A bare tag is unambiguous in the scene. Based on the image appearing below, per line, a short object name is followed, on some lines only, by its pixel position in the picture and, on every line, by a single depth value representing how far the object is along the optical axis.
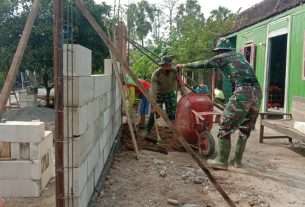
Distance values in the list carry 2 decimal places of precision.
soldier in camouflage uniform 3.87
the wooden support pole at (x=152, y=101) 2.06
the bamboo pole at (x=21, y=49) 2.02
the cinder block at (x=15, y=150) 2.83
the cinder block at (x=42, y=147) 2.85
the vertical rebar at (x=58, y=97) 2.03
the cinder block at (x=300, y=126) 4.40
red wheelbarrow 4.38
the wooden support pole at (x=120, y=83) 3.93
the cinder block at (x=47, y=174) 3.03
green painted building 6.54
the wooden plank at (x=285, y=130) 4.31
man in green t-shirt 5.02
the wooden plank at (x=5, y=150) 2.85
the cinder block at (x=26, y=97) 10.06
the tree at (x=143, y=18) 29.45
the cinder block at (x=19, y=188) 2.87
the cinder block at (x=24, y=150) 2.84
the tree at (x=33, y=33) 8.67
